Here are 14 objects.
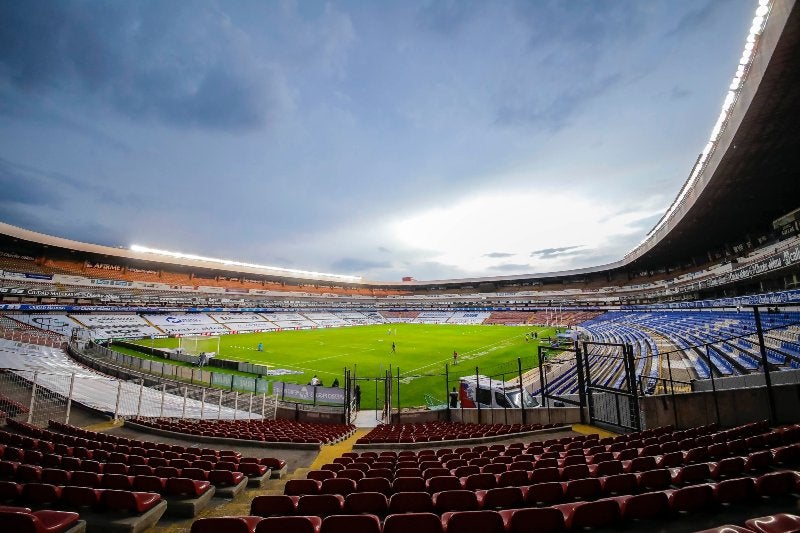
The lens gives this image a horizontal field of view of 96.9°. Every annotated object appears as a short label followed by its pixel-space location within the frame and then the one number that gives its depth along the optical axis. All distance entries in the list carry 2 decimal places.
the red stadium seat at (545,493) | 4.48
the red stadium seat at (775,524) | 2.68
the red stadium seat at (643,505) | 3.66
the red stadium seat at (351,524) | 3.23
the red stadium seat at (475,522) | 3.25
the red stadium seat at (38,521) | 3.18
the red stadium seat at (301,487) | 5.13
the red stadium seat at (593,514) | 3.50
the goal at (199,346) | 34.28
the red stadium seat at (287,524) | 3.23
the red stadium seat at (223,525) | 3.16
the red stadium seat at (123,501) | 4.54
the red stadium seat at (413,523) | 3.25
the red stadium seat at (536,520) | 3.29
